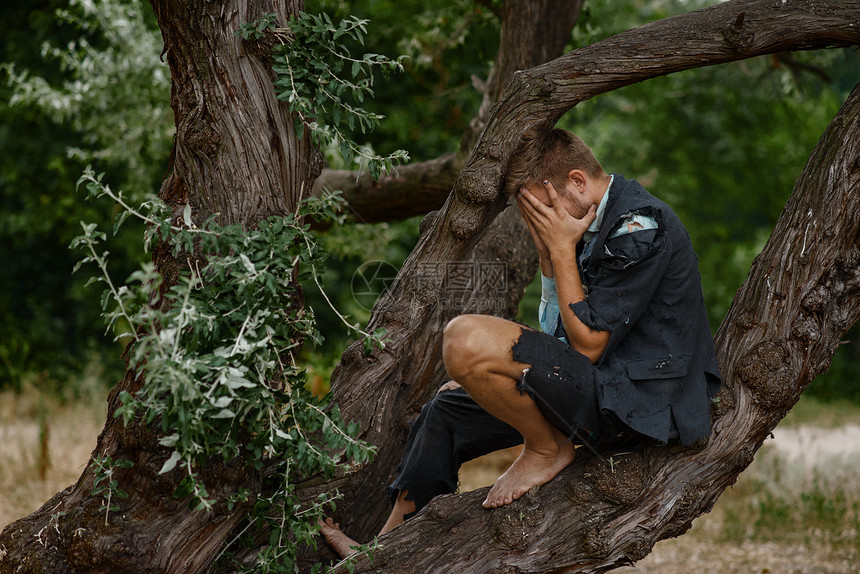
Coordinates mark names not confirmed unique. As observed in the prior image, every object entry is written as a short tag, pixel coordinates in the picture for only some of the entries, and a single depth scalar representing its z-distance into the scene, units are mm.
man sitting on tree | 5270
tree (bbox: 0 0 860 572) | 5219
